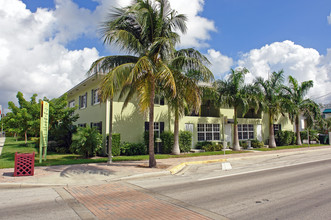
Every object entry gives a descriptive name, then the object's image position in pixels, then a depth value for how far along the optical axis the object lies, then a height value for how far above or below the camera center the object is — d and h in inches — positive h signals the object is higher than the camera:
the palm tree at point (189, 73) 479.0 +123.3
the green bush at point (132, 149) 693.3 -47.3
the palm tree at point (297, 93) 1042.4 +167.3
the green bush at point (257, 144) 986.1 -49.6
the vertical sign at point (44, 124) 497.6 +19.0
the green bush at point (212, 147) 838.5 -51.6
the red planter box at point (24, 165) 396.2 -51.9
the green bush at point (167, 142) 752.3 -30.1
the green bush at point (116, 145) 663.8 -34.2
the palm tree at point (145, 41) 444.8 +174.9
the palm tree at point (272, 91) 952.9 +160.3
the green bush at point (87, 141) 593.3 -20.0
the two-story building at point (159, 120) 715.4 +43.6
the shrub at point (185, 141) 778.2 -28.3
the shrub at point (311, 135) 1187.0 -17.0
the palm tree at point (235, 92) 829.8 +140.0
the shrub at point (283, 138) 1087.0 -28.3
